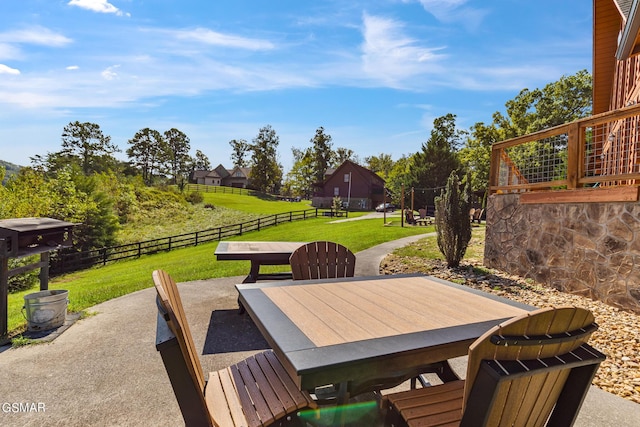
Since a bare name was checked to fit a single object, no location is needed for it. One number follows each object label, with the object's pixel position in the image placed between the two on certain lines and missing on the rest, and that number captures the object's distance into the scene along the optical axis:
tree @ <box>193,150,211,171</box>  84.56
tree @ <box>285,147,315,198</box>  60.88
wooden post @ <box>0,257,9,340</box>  3.75
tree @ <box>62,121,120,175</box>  50.53
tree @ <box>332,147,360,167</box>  67.25
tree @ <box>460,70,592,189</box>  28.59
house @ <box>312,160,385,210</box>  43.66
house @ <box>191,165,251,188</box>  73.69
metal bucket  3.97
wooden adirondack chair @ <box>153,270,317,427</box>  1.26
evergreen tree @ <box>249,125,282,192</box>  59.69
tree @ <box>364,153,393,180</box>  70.81
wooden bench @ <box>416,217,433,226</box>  21.47
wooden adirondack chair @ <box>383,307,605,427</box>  1.03
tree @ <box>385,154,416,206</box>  34.31
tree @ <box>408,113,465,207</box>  32.25
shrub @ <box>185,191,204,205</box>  38.06
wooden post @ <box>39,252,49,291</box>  4.60
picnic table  4.92
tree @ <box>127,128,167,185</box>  60.34
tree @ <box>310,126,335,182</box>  60.19
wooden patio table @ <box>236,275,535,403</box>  1.36
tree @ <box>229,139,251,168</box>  78.44
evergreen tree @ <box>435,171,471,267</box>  7.13
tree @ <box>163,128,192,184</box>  67.79
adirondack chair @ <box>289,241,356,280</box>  3.74
